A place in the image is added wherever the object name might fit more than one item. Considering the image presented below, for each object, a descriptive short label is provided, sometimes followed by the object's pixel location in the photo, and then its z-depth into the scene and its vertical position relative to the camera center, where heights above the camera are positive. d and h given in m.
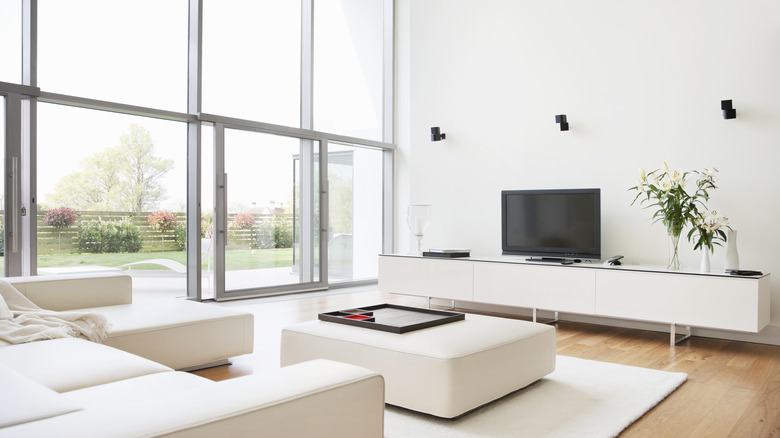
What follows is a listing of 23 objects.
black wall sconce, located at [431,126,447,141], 5.87 +0.86
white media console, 3.62 -0.52
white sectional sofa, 1.12 -0.41
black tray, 2.60 -0.49
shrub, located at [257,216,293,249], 6.09 -0.16
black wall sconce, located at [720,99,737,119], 4.07 +0.78
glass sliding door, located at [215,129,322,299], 5.79 +0.05
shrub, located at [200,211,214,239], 5.53 -0.05
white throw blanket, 2.34 -0.45
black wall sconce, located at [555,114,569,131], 4.93 +0.83
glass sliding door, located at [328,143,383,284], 6.93 +0.08
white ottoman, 2.22 -0.58
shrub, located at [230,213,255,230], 5.82 -0.02
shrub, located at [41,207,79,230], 4.55 +0.01
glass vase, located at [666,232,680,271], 4.07 -0.26
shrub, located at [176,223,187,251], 5.40 -0.16
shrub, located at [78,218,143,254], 4.79 -0.15
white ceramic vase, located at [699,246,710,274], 3.86 -0.27
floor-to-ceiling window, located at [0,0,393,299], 4.61 +0.79
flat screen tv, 4.60 -0.04
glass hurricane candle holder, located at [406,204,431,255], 5.72 +0.00
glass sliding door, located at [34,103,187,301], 4.60 +0.19
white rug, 2.17 -0.80
